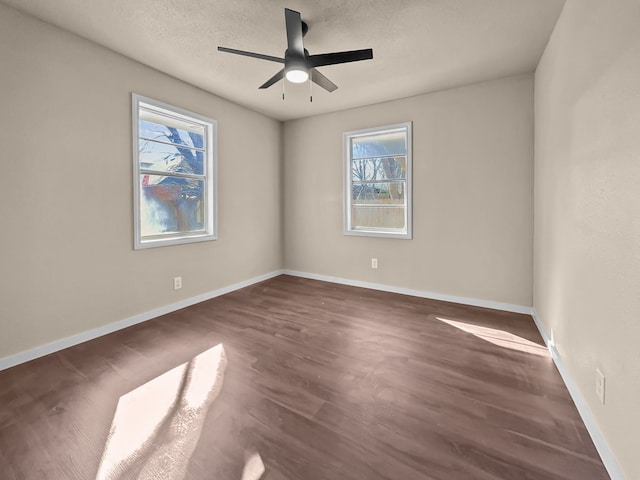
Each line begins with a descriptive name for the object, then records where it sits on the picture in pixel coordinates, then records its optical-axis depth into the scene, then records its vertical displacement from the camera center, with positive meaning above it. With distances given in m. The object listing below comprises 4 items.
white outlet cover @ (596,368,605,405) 1.35 -0.73
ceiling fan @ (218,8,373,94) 2.03 +1.30
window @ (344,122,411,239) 3.90 +0.71
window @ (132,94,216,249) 3.02 +0.65
